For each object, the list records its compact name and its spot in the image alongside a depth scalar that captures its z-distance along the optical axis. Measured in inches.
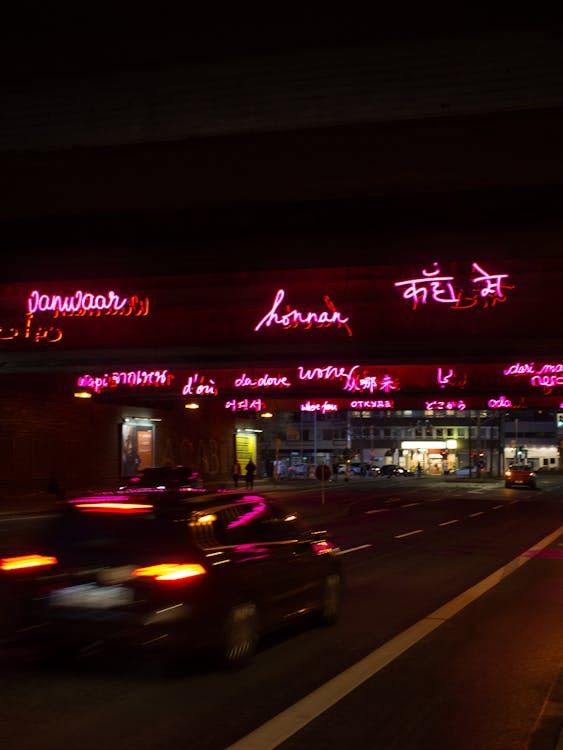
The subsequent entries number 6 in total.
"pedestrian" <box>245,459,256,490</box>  2119.8
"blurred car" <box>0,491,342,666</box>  313.1
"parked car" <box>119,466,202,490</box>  1392.7
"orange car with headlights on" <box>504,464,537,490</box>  2479.1
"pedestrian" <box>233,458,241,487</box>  2174.0
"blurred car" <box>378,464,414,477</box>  4123.8
